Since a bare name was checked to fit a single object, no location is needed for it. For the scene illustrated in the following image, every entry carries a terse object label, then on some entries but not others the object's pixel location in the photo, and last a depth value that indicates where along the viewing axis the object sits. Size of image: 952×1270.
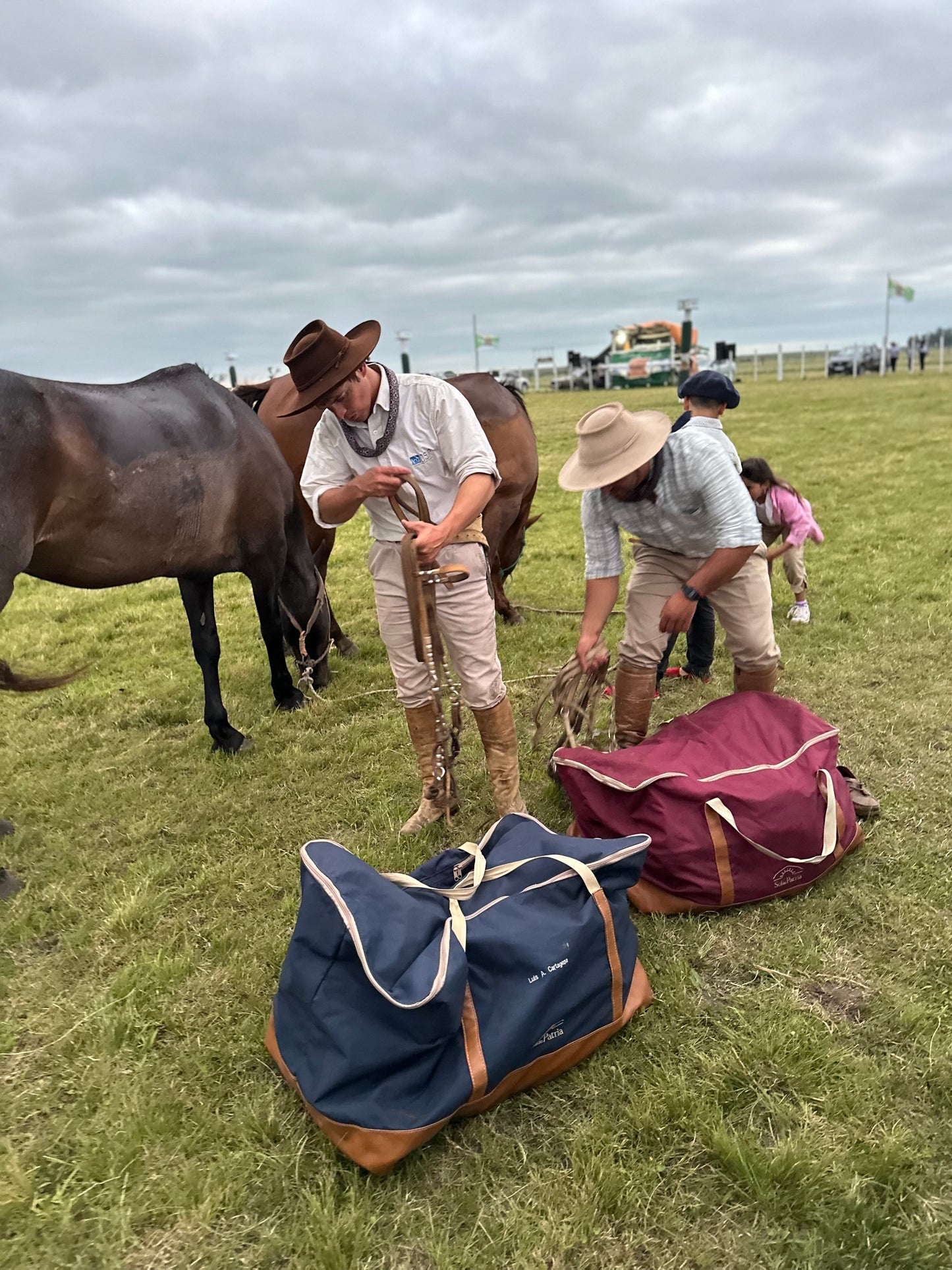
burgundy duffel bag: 2.60
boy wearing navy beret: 4.20
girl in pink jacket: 5.08
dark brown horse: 3.22
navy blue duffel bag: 1.87
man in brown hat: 2.74
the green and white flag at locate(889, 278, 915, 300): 39.44
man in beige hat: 3.00
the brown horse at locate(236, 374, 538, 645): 5.57
